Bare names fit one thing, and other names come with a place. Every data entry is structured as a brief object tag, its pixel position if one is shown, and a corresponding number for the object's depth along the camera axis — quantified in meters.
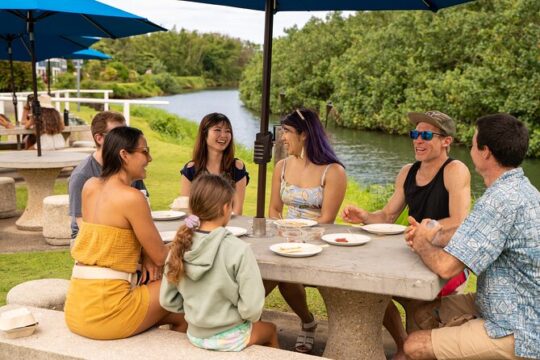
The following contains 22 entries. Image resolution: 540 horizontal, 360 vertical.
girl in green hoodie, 2.64
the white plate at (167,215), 3.76
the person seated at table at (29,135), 9.58
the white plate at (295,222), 3.46
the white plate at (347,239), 3.15
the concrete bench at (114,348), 2.75
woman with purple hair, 4.04
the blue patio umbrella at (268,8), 3.28
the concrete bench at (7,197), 7.39
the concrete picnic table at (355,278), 2.67
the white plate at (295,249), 2.93
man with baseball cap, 3.58
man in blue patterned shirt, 2.64
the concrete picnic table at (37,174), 6.60
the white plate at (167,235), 3.27
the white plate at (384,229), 3.44
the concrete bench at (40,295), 3.53
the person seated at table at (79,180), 3.98
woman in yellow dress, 2.92
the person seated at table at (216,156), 4.38
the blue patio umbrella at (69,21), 5.73
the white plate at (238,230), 3.35
